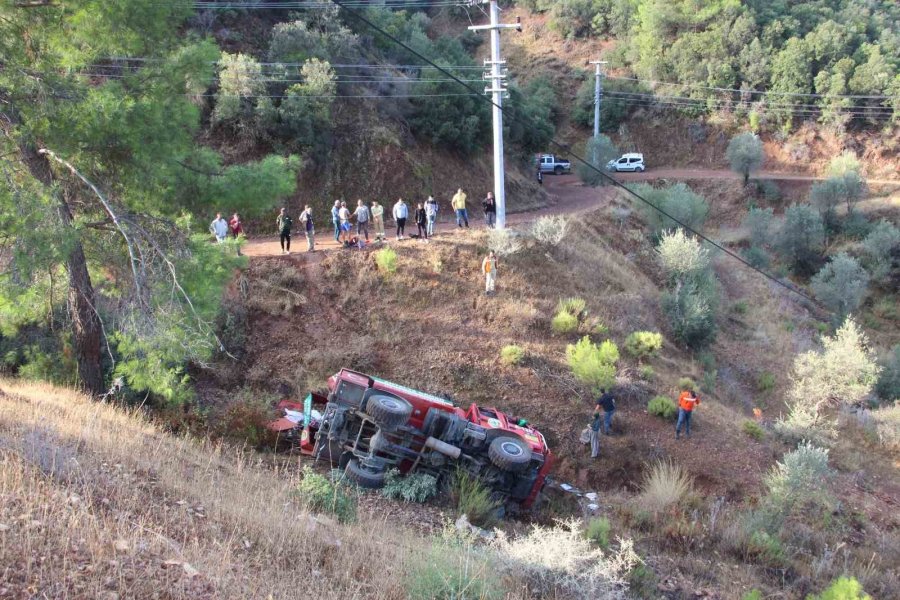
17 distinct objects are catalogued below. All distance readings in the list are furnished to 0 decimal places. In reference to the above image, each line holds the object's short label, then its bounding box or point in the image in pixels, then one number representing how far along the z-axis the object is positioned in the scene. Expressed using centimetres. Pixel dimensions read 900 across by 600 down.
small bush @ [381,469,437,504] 957
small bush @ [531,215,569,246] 1956
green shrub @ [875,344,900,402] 2340
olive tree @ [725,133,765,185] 4403
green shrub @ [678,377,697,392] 1610
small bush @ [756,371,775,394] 2122
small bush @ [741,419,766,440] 1512
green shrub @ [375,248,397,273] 1678
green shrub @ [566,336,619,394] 1441
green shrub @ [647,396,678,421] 1464
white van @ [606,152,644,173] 4822
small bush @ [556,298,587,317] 1685
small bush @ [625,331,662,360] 1683
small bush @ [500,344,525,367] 1485
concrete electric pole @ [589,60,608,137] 4357
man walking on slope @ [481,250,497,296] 1667
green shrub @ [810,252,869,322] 3080
